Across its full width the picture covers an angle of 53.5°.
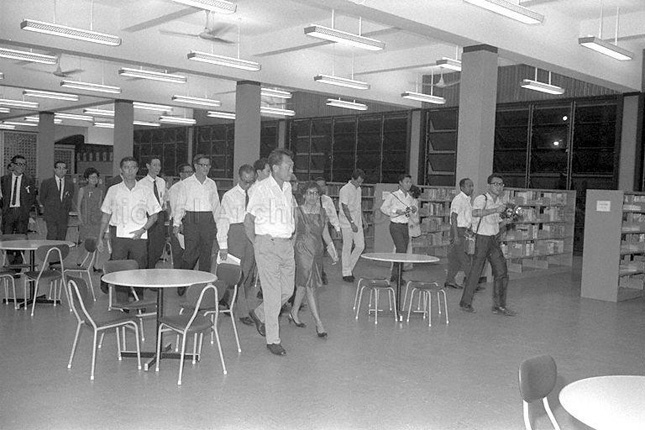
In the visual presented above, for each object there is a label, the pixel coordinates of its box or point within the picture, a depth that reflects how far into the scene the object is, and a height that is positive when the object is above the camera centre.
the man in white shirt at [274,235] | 5.25 -0.43
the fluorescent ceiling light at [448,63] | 10.68 +2.14
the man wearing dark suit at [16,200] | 9.09 -0.39
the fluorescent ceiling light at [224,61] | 9.93 +1.93
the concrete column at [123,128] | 16.02 +1.22
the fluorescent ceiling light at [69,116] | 20.89 +1.97
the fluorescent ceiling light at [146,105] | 16.98 +1.98
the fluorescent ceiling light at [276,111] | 17.52 +2.00
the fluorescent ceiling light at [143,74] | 11.42 +1.89
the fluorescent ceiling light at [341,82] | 11.91 +1.96
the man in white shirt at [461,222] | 8.50 -0.43
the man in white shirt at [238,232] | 6.53 -0.52
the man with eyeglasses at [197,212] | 7.27 -0.37
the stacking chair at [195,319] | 4.57 -1.04
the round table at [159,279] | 4.63 -0.76
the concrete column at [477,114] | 9.26 +1.13
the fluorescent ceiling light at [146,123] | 22.19 +1.92
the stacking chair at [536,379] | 2.81 -0.84
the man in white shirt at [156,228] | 7.66 -0.60
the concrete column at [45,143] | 20.05 +0.95
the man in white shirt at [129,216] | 6.29 -0.38
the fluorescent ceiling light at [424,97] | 14.06 +2.03
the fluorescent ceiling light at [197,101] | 15.20 +1.90
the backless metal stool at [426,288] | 6.74 -1.05
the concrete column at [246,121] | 12.80 +1.21
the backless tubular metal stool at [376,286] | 6.83 -1.07
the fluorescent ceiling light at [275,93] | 15.18 +2.15
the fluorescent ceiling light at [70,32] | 8.23 +1.89
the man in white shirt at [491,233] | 7.12 -0.47
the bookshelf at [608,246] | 8.75 -0.71
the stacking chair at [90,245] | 7.27 -0.79
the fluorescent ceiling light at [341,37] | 8.18 +1.98
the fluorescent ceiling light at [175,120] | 20.25 +1.90
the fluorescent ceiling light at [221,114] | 18.91 +1.98
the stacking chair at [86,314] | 4.45 -0.98
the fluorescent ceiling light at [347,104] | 15.40 +1.99
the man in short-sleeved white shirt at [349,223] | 9.15 -0.54
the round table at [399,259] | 6.70 -0.75
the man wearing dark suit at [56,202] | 8.98 -0.39
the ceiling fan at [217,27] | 10.86 +2.78
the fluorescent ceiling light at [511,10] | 6.97 +2.07
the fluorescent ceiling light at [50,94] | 15.18 +1.96
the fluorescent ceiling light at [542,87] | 11.70 +2.01
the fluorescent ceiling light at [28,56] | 10.04 +1.88
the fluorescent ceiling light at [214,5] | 7.16 +1.99
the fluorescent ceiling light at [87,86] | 13.21 +1.87
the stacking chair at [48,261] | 6.51 -0.93
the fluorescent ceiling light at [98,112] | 20.69 +2.08
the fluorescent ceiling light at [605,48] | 8.64 +2.06
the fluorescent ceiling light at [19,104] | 17.44 +1.94
